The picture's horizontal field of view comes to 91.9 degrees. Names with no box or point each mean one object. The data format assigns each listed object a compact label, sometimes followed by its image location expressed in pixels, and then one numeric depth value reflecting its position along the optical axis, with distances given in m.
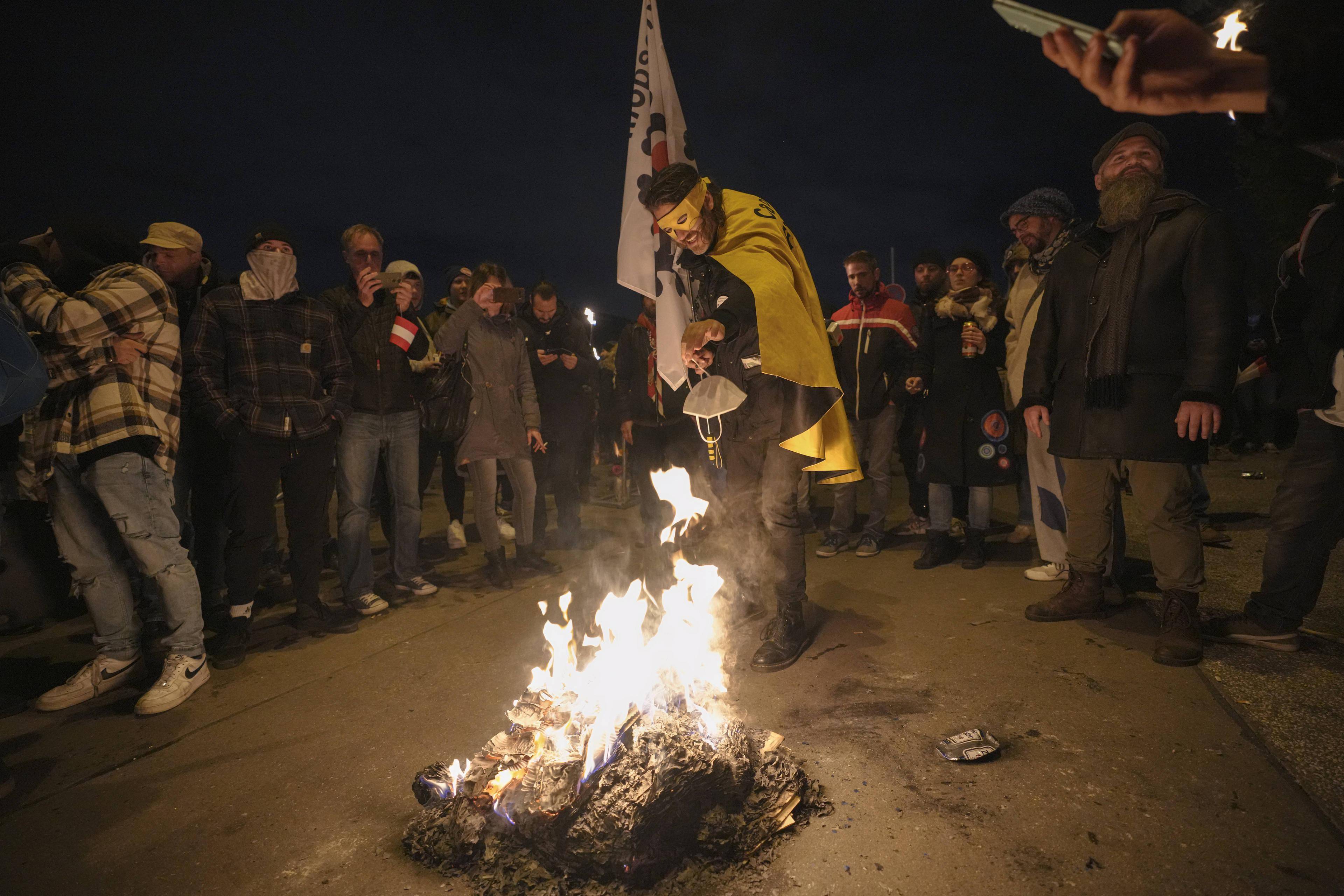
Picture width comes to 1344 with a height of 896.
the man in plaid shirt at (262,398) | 3.85
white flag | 4.62
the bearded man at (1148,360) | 3.14
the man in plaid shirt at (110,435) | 3.16
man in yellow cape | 3.22
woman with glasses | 4.93
